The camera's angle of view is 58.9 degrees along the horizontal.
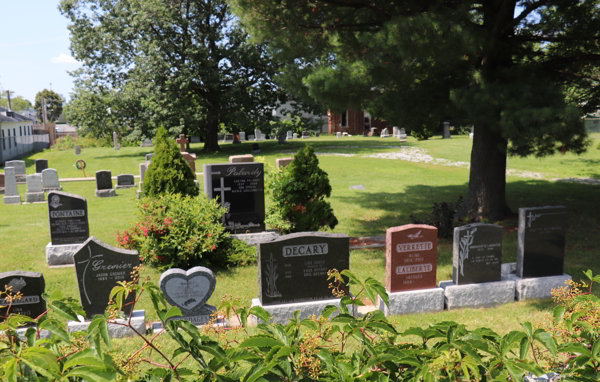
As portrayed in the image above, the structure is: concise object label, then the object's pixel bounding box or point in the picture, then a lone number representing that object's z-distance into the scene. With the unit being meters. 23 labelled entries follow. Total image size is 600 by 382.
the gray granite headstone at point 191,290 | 7.39
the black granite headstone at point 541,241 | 8.52
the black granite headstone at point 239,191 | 11.19
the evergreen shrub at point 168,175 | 11.35
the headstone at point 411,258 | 7.92
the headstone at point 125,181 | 20.03
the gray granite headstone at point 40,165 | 23.93
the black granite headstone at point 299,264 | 7.53
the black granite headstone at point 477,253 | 8.15
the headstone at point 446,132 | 41.50
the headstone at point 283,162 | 15.48
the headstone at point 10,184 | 17.67
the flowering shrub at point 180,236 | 9.37
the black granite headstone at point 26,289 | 6.70
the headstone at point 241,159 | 16.84
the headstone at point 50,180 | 19.44
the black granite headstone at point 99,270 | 7.20
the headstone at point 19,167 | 22.36
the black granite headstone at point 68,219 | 10.38
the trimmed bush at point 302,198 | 11.20
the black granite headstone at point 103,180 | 18.44
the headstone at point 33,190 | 17.59
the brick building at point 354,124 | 49.58
